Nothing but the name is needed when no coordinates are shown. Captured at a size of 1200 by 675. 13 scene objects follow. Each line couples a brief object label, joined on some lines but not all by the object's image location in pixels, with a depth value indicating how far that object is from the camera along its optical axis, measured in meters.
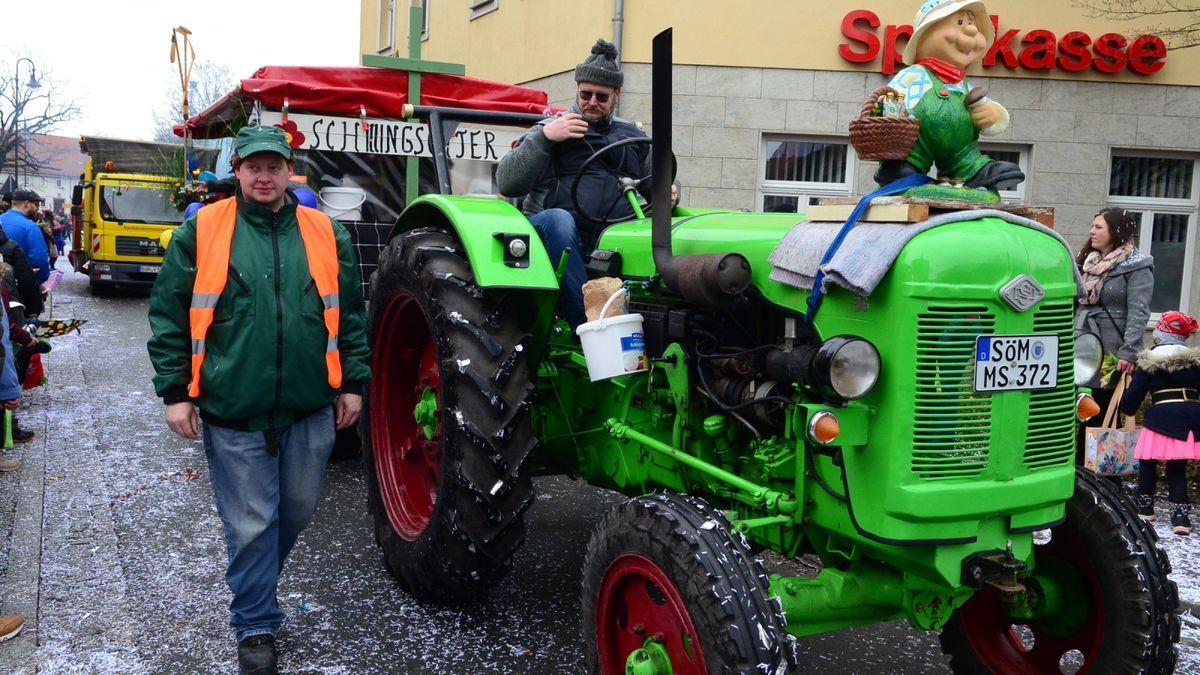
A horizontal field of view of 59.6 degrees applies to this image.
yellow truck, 17.25
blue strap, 2.71
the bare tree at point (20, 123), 40.69
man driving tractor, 3.89
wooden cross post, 6.29
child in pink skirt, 5.66
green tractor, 2.54
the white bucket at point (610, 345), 3.24
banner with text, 6.62
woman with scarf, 6.21
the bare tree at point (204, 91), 45.80
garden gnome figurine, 3.04
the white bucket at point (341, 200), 6.80
